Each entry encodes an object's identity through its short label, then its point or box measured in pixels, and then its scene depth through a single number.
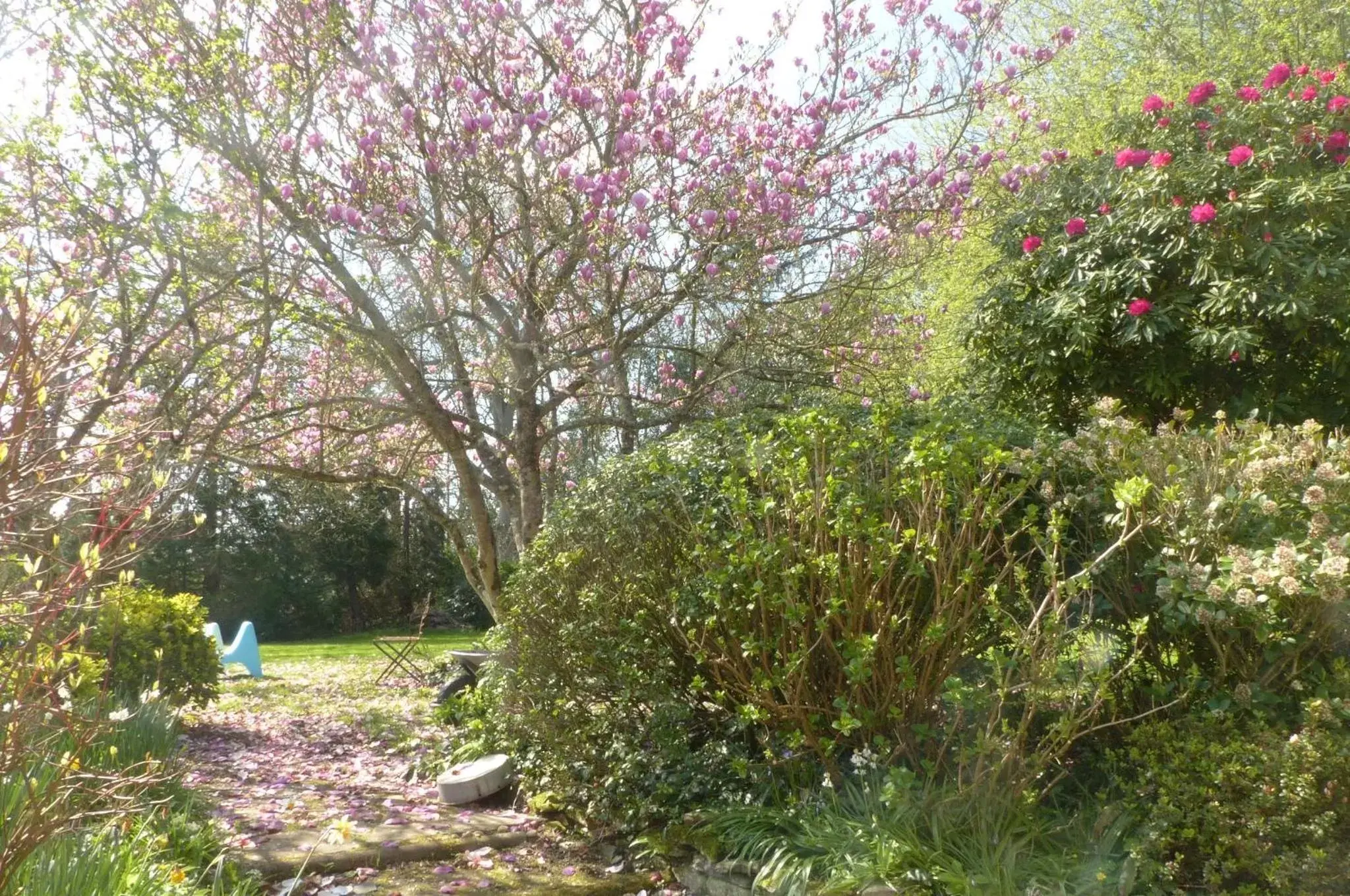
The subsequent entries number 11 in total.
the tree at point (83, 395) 2.39
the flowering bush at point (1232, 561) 3.51
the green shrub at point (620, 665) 5.11
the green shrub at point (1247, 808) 3.16
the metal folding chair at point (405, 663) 12.32
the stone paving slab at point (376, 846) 4.57
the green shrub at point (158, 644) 7.26
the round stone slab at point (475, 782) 6.04
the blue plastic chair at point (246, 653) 13.21
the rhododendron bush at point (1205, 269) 6.24
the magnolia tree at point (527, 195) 6.80
